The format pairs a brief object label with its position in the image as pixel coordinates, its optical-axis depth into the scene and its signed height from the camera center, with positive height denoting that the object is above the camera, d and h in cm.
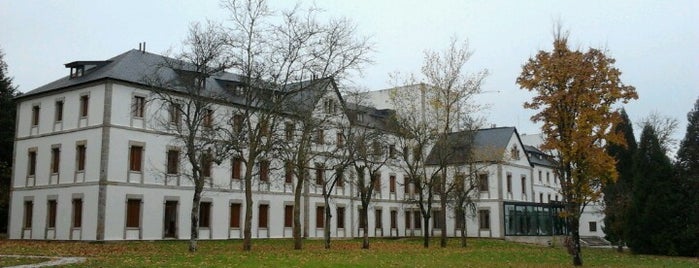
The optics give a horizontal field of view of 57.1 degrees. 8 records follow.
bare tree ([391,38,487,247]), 4097 +686
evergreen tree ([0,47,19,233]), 4759 +638
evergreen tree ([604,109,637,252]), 4200 +183
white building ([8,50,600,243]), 3884 +305
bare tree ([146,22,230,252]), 3127 +691
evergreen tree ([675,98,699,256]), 3578 +96
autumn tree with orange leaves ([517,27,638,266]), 2334 +394
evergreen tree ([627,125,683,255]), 3697 +99
